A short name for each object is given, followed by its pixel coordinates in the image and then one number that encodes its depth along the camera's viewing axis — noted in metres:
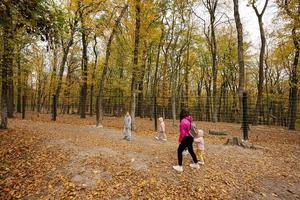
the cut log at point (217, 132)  14.04
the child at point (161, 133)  11.77
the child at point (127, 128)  11.19
